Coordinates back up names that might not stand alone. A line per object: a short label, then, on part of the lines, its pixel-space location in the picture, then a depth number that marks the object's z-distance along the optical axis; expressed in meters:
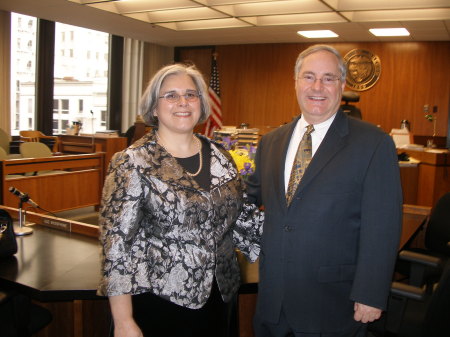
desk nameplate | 2.75
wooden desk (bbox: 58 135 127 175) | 8.33
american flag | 8.33
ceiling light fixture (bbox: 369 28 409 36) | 8.86
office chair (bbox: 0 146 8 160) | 5.83
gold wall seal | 10.66
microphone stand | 2.70
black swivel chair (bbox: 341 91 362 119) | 6.27
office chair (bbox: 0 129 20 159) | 7.96
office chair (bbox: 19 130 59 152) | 8.69
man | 1.58
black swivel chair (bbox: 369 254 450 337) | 1.74
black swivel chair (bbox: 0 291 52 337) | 1.94
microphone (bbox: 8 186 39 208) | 2.71
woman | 1.58
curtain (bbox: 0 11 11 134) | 8.73
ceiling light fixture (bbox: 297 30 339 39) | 9.40
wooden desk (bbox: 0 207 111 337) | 1.94
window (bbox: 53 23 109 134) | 10.42
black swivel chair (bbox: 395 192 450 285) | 3.31
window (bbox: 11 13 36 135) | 9.34
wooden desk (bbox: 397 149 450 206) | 6.02
